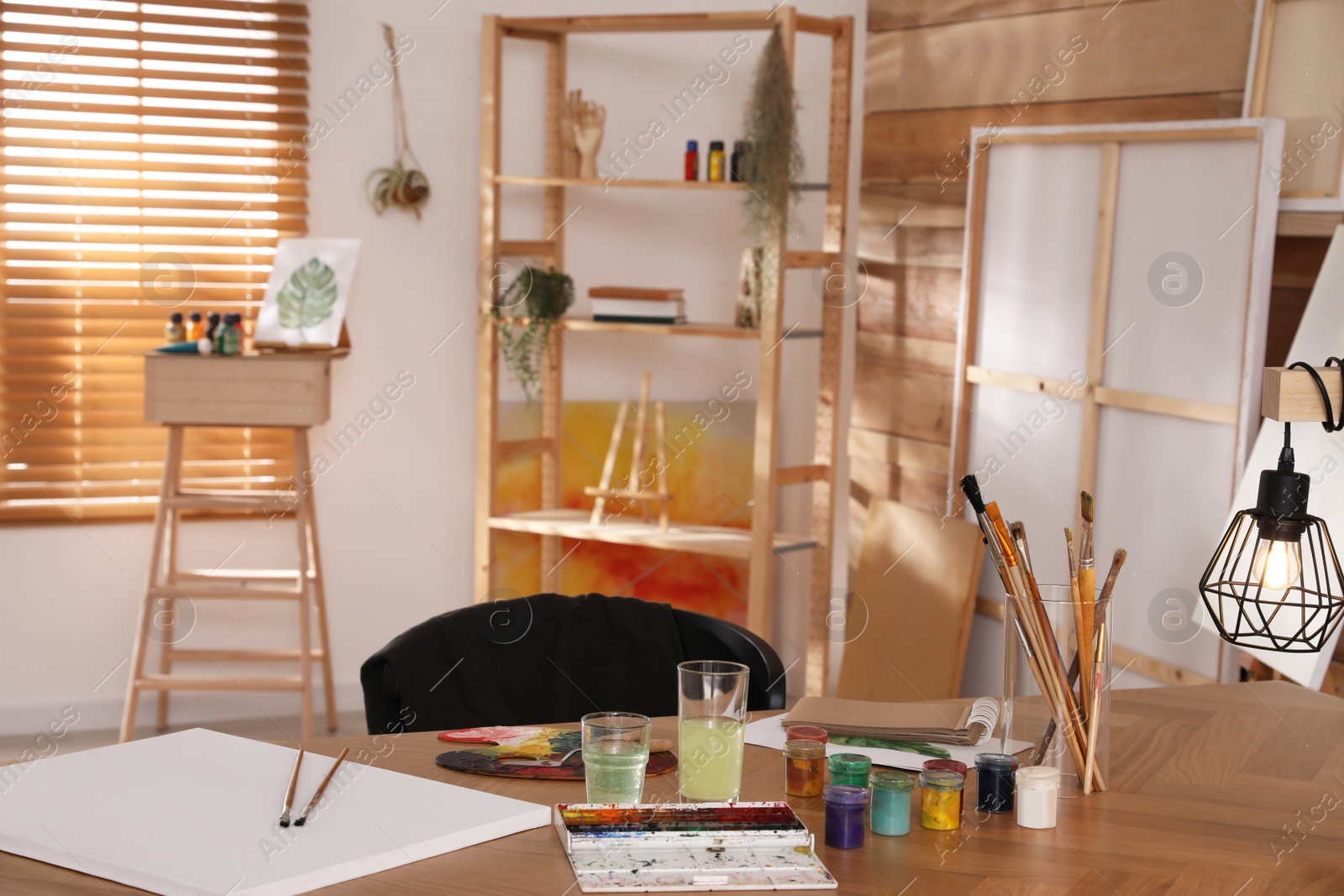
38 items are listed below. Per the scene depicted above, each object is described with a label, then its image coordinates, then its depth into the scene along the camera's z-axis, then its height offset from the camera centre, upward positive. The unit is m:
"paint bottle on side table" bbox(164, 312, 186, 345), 3.33 -0.13
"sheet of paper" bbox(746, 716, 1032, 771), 1.42 -0.50
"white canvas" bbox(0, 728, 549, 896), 1.09 -0.50
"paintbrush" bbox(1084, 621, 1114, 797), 1.35 -0.42
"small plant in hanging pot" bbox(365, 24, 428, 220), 3.71 +0.32
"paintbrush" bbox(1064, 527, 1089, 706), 1.34 -0.32
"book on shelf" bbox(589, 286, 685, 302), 3.52 +0.01
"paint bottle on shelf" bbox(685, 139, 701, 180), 3.44 +0.37
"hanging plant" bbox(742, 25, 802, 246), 3.27 +0.42
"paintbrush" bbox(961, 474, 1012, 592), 1.30 -0.22
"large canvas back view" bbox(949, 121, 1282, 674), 2.47 -0.05
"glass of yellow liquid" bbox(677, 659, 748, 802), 1.29 -0.43
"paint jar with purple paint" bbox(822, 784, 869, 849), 1.20 -0.48
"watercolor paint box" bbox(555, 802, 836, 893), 1.10 -0.49
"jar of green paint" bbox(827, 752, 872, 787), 1.29 -0.47
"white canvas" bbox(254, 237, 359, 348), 3.37 -0.02
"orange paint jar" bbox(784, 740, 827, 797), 1.34 -0.49
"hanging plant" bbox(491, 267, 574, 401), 3.56 -0.05
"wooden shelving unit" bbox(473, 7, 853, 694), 3.37 -0.17
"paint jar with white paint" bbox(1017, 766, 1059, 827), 1.27 -0.48
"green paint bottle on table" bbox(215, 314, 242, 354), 3.28 -0.14
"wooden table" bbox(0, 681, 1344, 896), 1.12 -0.51
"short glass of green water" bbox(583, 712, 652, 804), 1.26 -0.45
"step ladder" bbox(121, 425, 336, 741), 3.36 -0.84
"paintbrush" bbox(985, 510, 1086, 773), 1.33 -0.34
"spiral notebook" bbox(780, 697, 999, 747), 1.50 -0.49
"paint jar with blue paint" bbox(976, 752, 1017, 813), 1.30 -0.48
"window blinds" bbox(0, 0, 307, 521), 3.48 +0.20
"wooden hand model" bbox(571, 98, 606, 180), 3.59 +0.46
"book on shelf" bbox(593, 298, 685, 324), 3.52 -0.04
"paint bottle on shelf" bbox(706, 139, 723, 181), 3.41 +0.37
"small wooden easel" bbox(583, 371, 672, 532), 3.57 -0.49
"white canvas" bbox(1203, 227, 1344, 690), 2.00 -0.21
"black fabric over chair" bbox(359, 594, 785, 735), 1.79 -0.53
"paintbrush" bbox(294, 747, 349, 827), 1.18 -0.49
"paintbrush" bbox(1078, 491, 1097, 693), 1.34 -0.28
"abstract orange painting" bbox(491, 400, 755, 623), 3.82 -0.60
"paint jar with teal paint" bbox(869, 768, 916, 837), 1.23 -0.48
